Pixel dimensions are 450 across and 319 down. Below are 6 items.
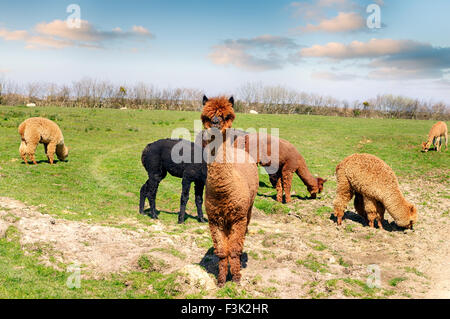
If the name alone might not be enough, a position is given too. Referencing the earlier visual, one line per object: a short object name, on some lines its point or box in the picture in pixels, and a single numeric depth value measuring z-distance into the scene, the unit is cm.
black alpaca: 973
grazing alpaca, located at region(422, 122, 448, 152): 2191
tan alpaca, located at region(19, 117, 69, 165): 1547
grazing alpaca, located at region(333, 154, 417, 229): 911
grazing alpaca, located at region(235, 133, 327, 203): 1264
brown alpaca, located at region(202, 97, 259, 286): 454
